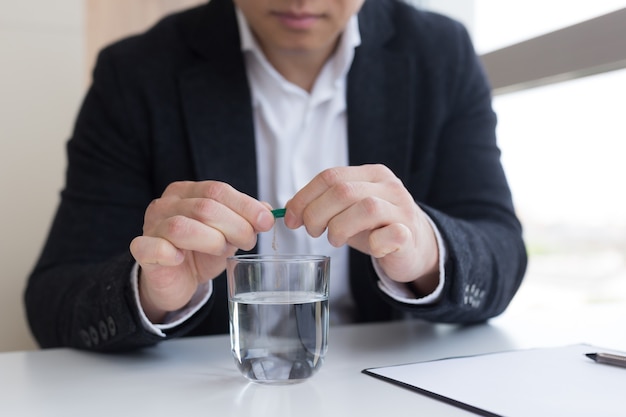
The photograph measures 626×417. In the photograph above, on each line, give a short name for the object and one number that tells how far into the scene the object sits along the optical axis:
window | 1.40
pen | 0.67
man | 1.00
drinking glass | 0.60
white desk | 0.57
